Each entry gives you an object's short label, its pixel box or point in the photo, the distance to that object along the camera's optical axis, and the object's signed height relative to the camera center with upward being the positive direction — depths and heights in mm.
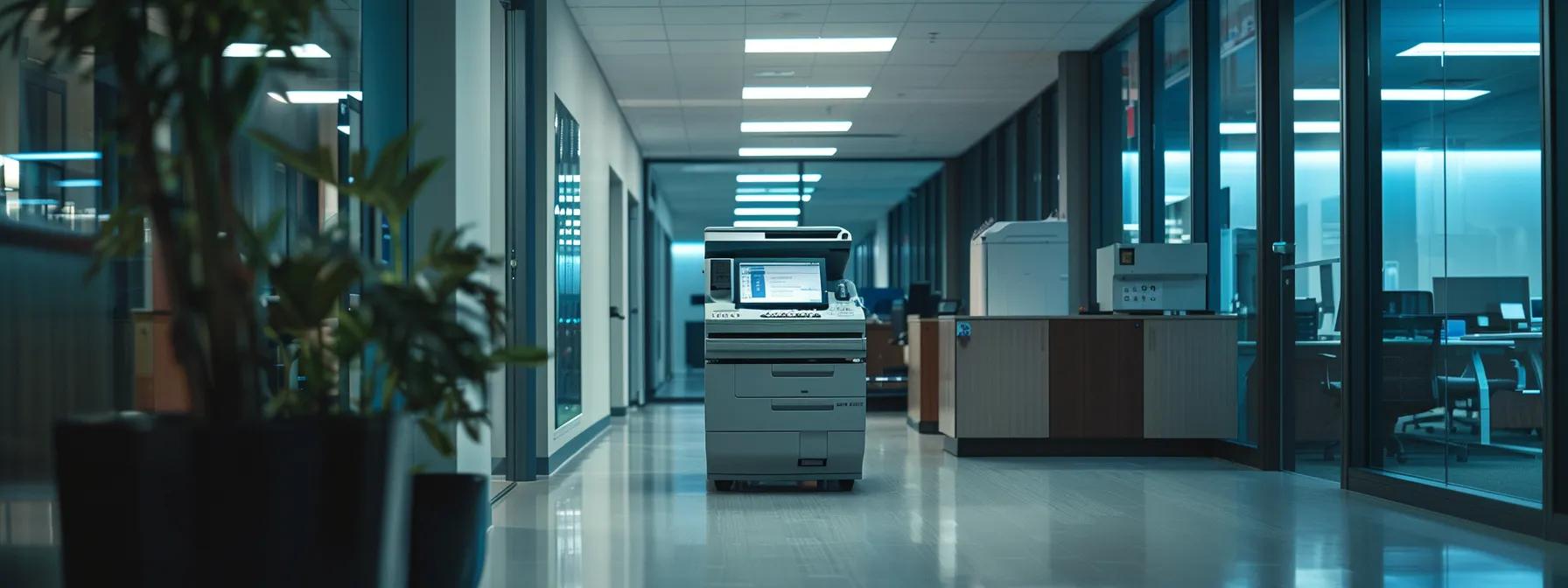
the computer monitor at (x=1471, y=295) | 5566 +24
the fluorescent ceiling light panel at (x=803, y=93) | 10594 +1752
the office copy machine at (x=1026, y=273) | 8328 +192
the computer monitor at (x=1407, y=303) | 5672 -9
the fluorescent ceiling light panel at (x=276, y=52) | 3113 +702
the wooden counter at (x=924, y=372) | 9047 -495
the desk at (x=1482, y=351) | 5516 -220
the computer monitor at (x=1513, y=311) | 5430 -48
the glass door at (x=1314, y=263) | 6453 +193
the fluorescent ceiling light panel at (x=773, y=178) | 15402 +1524
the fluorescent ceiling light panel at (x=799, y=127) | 12367 +1721
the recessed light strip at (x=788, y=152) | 14180 +1683
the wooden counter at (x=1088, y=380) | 7543 -454
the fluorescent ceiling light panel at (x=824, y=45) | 8828 +1786
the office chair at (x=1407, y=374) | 5613 -324
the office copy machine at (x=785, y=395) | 5973 -420
